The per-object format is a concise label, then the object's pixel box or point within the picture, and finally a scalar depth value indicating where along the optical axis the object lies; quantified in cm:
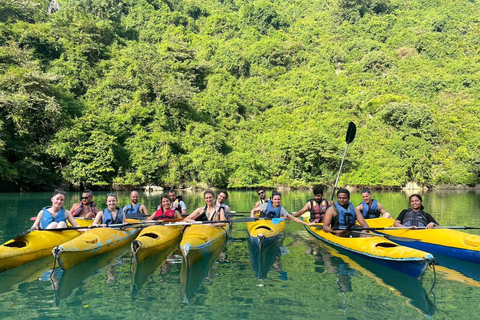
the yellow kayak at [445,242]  592
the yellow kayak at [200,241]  534
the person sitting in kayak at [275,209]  782
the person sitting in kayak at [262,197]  972
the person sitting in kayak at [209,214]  753
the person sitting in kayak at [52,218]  634
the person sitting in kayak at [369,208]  877
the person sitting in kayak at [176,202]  911
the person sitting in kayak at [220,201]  772
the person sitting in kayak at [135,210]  895
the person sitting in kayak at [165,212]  830
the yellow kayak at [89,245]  524
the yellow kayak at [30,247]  526
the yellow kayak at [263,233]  646
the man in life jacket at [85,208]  839
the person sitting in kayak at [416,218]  696
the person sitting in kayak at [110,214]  698
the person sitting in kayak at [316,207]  832
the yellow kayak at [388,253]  472
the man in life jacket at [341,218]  657
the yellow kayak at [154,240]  554
